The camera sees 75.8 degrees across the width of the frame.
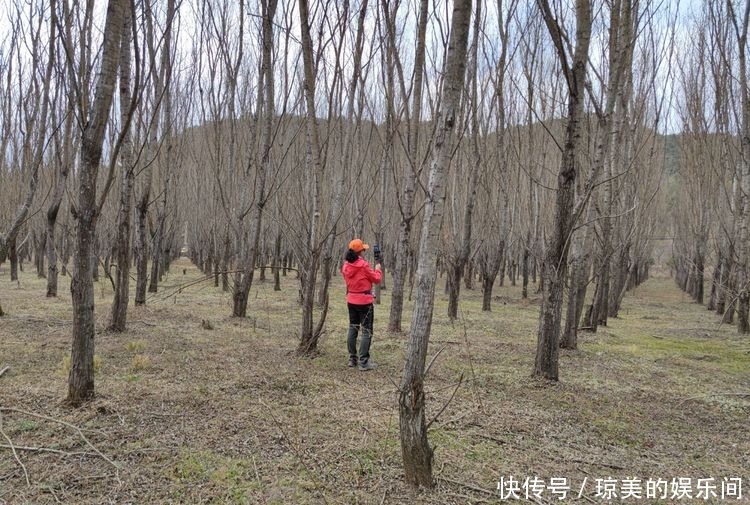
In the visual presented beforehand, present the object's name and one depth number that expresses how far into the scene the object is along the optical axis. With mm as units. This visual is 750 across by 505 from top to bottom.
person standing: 4832
